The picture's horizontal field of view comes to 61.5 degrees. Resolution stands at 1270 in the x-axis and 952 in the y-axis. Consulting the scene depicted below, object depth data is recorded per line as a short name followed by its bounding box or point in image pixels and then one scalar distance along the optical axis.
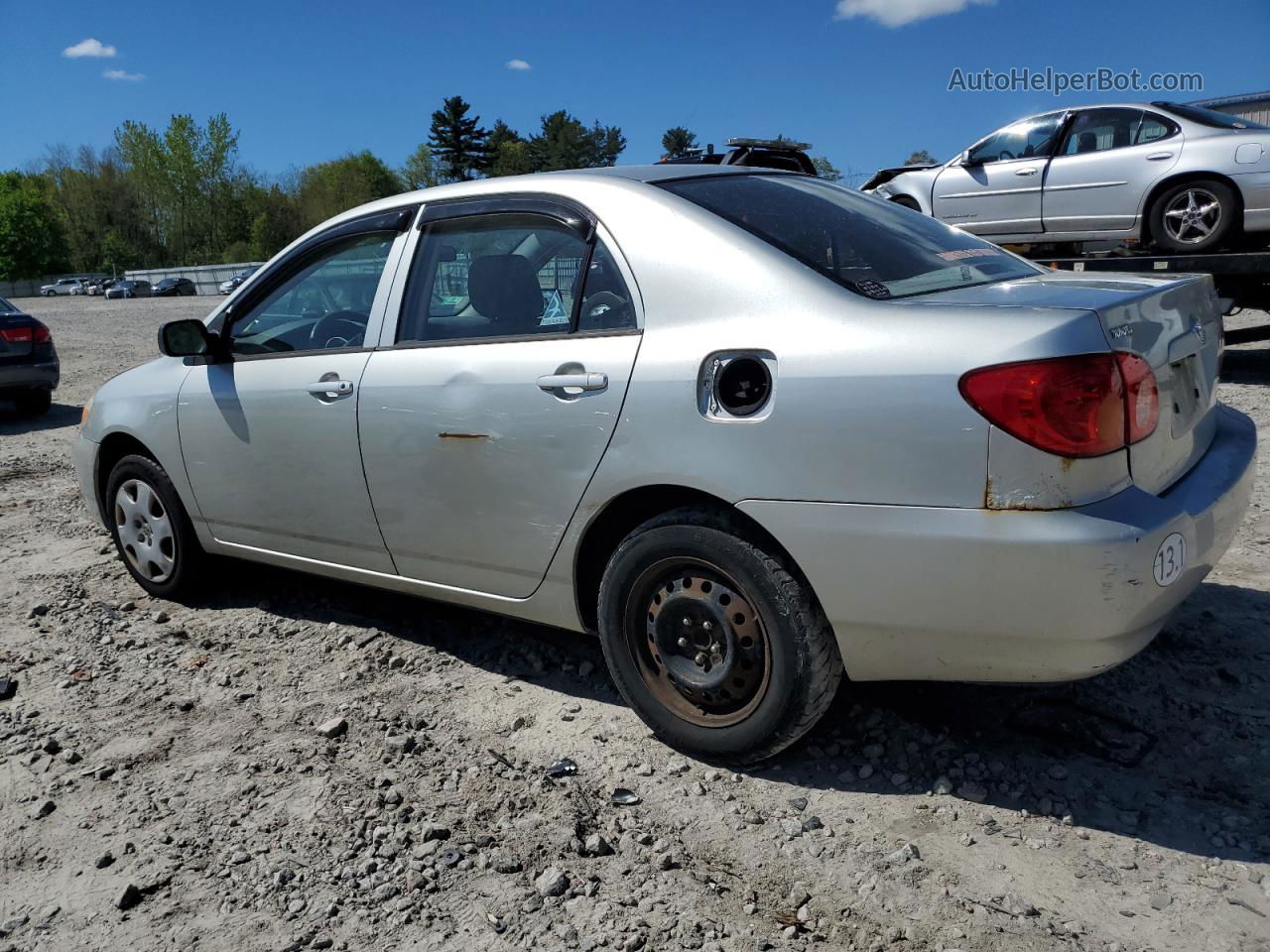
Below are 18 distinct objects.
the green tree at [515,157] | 97.56
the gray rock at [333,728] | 3.48
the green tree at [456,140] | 99.03
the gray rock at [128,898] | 2.62
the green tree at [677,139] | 87.50
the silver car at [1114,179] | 8.47
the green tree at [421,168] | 97.44
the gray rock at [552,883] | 2.58
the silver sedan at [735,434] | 2.46
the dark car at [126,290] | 61.56
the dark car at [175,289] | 61.94
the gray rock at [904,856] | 2.62
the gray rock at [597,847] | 2.74
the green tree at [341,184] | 90.99
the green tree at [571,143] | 93.00
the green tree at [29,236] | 92.06
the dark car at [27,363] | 11.26
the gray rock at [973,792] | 2.88
